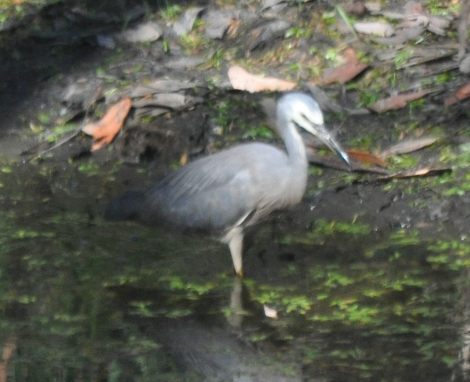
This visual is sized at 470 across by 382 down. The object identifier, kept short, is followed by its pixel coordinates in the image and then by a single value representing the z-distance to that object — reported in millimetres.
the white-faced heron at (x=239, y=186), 13781
